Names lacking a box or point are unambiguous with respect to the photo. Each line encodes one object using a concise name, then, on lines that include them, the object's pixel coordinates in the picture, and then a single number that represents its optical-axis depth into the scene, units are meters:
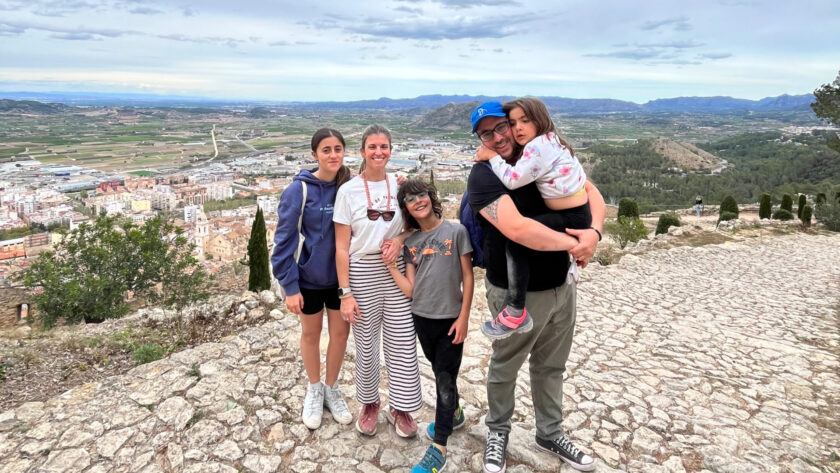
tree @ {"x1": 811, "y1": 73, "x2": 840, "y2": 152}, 15.72
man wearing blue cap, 2.08
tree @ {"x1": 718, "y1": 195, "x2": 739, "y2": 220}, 20.56
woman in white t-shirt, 2.54
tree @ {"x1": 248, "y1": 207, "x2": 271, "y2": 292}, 10.34
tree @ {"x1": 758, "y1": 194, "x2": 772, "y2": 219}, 19.88
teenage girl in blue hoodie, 2.62
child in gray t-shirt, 2.45
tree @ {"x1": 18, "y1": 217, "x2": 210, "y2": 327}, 9.73
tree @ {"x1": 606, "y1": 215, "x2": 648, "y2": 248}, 14.10
